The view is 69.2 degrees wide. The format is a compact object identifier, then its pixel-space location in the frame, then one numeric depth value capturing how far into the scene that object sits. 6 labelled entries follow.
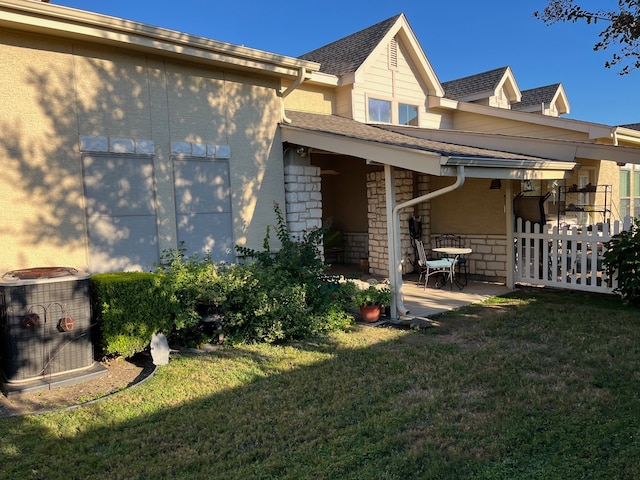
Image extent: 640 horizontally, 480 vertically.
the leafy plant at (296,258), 7.01
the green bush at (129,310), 5.16
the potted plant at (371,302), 7.41
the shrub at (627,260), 7.69
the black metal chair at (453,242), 11.44
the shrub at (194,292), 5.83
